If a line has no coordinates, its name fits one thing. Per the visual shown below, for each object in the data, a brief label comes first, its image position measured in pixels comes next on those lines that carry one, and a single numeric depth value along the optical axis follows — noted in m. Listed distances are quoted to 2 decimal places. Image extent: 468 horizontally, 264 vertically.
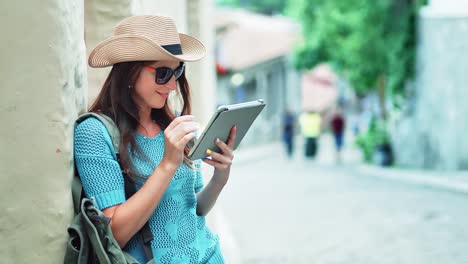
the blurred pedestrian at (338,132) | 24.70
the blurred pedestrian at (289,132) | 27.80
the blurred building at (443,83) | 17.31
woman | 2.48
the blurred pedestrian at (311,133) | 26.09
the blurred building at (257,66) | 42.03
